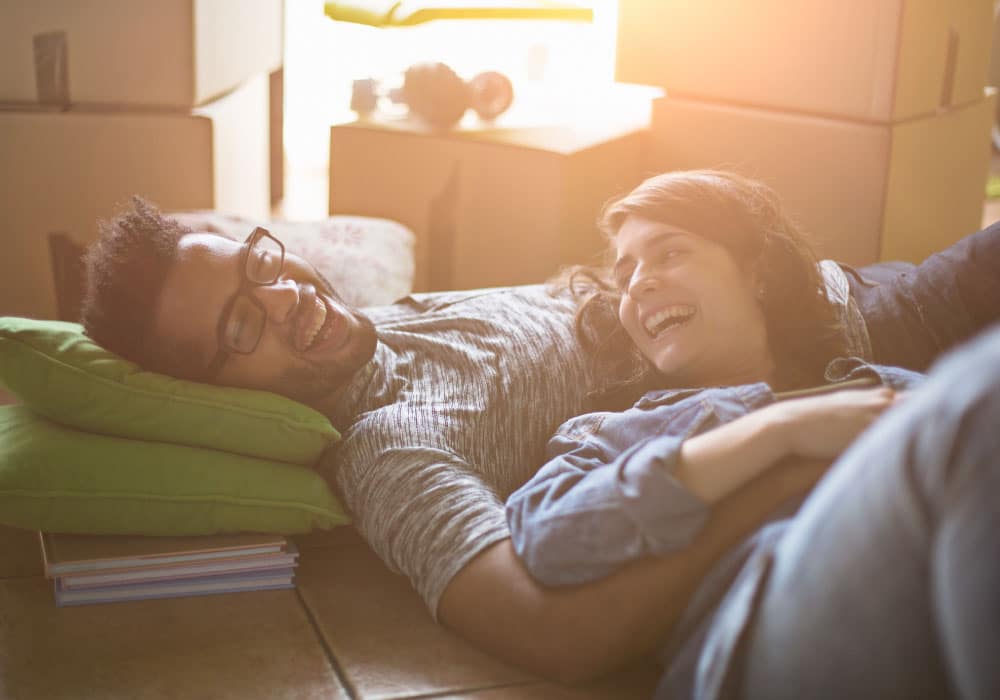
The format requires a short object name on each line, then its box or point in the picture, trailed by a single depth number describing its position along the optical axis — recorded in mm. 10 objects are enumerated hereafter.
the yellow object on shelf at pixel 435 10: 2652
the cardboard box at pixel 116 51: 2182
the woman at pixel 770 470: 687
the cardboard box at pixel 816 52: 1993
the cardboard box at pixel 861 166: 2051
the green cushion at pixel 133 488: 1311
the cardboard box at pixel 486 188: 2260
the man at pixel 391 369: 1190
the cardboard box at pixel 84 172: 2211
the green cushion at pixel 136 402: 1338
